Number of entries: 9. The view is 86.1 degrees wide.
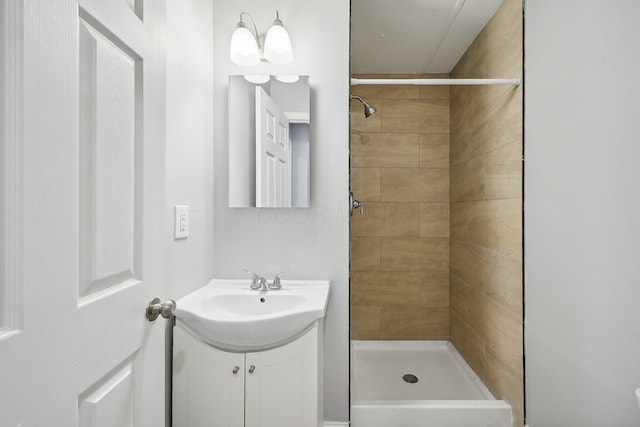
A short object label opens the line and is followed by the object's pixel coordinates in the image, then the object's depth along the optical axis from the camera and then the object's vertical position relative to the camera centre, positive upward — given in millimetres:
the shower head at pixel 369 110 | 1974 +590
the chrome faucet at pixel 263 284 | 1572 -337
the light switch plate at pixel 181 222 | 1356 -43
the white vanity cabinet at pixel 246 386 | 1245 -638
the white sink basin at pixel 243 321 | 1201 -402
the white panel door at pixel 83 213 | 491 -3
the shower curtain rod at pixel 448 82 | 1688 +661
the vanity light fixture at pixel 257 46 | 1609 +788
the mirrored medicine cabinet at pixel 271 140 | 1687 +354
